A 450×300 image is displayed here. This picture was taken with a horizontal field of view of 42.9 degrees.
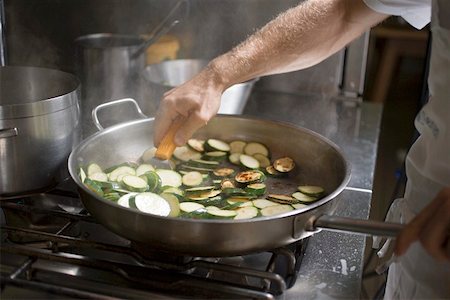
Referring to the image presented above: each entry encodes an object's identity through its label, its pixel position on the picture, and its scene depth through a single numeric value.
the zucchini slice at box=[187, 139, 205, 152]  1.34
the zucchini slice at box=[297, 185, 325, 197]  1.15
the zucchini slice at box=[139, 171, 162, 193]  1.14
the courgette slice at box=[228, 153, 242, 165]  1.31
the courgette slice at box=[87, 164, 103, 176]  1.17
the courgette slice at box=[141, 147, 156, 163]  1.30
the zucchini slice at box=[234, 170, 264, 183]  1.18
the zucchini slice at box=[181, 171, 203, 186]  1.20
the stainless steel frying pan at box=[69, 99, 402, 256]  0.86
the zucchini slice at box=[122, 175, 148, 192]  1.12
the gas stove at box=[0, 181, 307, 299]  0.90
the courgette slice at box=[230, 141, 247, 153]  1.34
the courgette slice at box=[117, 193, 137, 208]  1.04
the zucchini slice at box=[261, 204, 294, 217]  1.04
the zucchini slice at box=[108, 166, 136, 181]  1.18
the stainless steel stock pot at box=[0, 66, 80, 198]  1.06
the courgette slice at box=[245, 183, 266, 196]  1.14
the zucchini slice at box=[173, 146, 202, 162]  1.32
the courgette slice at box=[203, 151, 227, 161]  1.32
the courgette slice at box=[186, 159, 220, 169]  1.28
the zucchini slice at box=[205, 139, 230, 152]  1.33
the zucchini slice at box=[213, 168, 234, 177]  1.25
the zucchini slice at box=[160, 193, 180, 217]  1.04
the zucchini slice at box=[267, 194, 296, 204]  1.11
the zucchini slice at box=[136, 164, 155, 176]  1.22
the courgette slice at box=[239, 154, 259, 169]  1.28
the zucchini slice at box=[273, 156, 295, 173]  1.26
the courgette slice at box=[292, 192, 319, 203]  1.13
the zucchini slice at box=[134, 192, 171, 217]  1.02
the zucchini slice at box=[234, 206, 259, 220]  1.03
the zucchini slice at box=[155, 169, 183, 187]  1.19
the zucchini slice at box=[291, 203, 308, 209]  1.07
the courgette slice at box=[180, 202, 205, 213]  1.06
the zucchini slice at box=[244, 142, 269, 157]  1.33
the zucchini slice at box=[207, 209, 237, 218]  1.02
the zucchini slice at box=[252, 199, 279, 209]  1.08
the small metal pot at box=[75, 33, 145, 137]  1.59
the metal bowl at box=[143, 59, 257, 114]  1.55
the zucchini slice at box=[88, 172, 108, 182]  1.14
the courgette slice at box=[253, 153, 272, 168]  1.29
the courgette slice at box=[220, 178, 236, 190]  1.17
